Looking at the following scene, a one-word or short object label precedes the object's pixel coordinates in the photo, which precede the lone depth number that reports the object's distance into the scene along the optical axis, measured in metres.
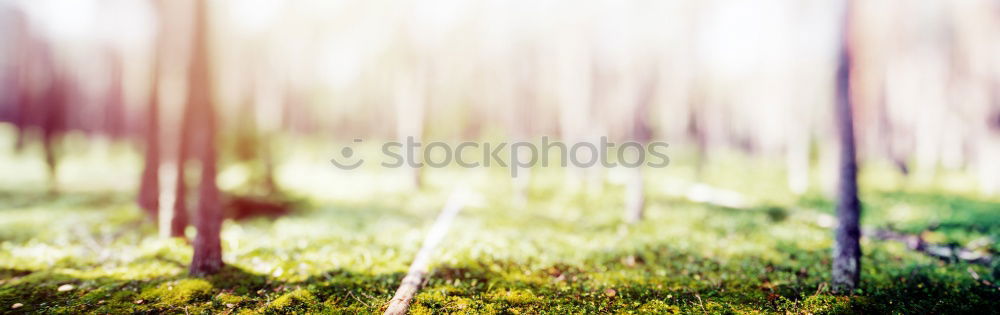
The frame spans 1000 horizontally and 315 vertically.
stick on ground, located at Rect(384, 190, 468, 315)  6.36
